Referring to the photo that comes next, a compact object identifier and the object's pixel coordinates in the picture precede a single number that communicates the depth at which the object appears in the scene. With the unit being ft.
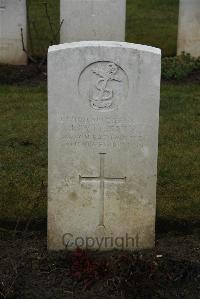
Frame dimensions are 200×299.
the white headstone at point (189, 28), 34.09
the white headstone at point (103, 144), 14.96
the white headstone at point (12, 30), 33.32
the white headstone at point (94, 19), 33.45
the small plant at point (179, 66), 32.19
